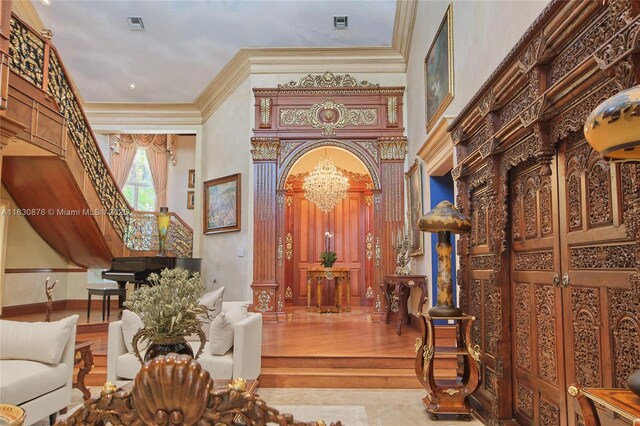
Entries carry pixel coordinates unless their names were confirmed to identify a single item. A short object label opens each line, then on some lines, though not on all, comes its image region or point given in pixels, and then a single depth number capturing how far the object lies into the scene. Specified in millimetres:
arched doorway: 8641
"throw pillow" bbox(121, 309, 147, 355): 4387
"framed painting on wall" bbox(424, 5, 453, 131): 5430
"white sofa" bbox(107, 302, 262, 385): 4246
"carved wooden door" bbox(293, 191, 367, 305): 11508
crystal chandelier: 9438
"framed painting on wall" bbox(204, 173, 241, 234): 9016
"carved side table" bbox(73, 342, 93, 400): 4316
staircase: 5949
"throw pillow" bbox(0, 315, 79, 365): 3865
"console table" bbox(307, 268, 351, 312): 9906
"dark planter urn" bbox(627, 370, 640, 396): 1401
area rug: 3959
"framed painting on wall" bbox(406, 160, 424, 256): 7281
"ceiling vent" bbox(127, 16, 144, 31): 8250
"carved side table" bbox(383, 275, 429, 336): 6746
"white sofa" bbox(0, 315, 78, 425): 3562
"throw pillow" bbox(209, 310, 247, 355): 4340
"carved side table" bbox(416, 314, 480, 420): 3916
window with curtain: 13031
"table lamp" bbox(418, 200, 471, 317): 4031
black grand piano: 7691
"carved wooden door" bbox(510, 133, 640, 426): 2197
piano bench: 7465
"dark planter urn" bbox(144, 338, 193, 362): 2869
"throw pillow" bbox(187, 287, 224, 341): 5125
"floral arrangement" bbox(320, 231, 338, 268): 10156
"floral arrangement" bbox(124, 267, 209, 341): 2841
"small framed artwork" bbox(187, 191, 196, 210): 13297
